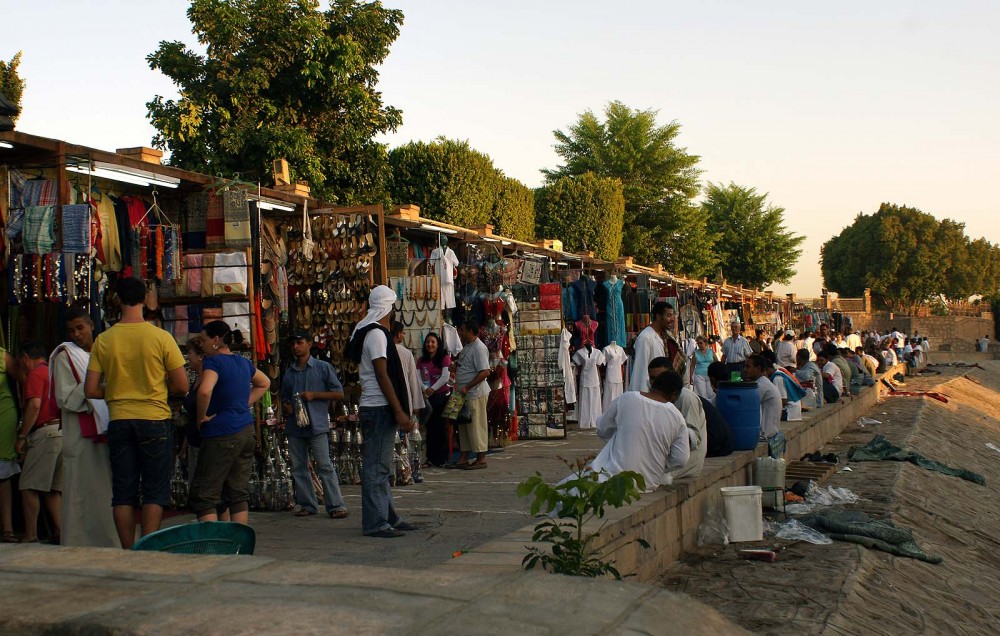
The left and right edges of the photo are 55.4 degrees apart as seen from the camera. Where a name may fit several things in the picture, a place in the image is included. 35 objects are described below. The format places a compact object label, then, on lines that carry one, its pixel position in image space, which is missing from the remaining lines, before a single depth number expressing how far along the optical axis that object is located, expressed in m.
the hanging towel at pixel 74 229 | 6.65
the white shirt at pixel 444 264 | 10.74
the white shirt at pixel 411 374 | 8.37
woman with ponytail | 5.88
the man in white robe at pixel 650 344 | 8.69
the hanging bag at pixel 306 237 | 8.98
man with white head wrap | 6.52
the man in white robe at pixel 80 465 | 5.63
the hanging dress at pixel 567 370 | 12.66
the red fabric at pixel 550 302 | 12.50
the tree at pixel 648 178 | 42.03
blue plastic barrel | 9.75
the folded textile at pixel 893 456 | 14.47
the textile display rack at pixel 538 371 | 12.57
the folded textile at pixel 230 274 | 7.87
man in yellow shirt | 5.38
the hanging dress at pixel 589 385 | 13.34
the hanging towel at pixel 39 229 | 6.66
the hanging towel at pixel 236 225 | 8.09
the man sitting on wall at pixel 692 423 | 7.62
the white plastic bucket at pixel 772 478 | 9.44
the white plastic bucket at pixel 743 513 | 7.90
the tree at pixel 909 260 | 71.25
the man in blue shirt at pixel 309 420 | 7.78
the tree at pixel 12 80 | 20.78
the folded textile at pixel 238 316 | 7.93
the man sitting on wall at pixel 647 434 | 6.82
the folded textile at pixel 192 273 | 7.91
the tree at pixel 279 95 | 19.92
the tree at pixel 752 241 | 55.81
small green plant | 4.89
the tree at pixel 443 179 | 26.95
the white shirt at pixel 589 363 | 13.33
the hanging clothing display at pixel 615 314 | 13.97
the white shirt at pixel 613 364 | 13.57
